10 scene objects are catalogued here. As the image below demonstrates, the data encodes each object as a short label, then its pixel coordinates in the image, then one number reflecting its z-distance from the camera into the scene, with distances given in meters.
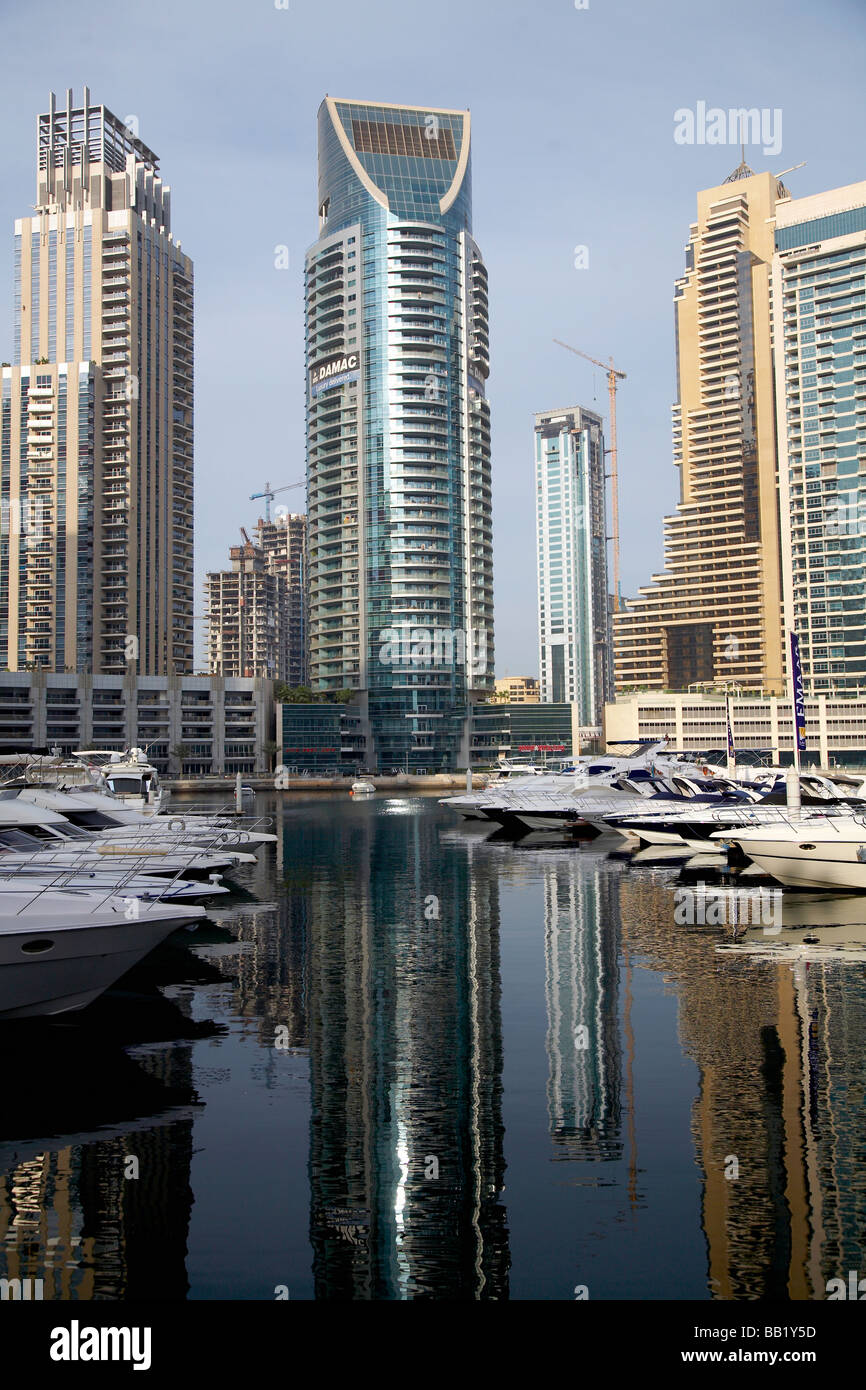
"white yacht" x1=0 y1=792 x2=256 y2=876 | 28.64
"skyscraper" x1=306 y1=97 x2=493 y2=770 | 192.75
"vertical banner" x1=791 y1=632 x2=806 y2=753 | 37.50
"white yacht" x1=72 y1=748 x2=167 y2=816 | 64.94
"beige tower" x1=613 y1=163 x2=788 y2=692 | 196.68
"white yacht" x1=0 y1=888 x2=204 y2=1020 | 18.41
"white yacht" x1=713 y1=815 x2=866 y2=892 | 33.00
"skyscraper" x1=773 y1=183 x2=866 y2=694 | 188.00
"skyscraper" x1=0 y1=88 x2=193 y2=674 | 175.62
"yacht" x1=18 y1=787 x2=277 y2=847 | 40.90
